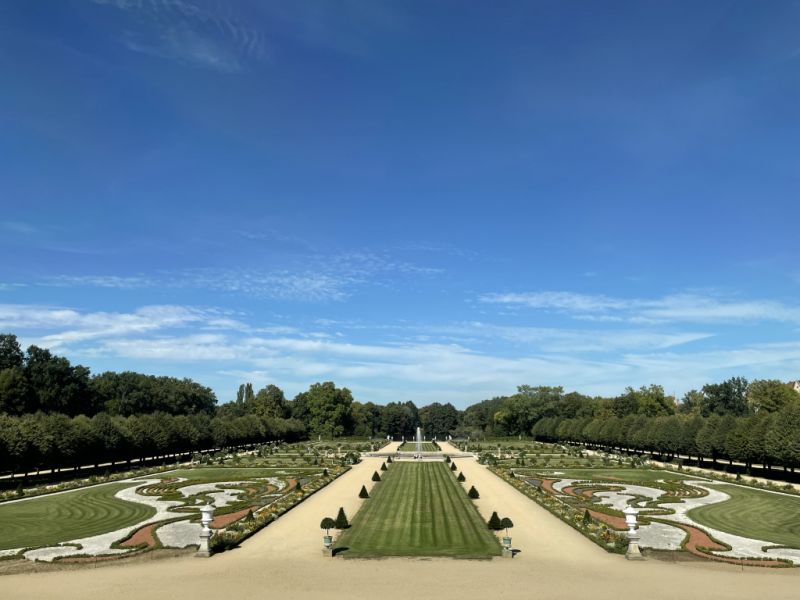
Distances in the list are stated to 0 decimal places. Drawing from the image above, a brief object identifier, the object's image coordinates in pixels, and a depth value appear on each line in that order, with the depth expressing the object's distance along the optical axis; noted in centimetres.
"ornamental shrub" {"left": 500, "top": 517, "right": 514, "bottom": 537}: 2752
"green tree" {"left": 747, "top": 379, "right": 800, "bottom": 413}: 10881
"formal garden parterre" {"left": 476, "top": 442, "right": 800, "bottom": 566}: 2789
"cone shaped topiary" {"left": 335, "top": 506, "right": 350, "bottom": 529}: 3103
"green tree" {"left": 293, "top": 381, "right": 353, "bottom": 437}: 14738
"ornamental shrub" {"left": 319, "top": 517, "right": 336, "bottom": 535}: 2702
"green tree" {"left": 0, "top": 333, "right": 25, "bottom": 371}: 9869
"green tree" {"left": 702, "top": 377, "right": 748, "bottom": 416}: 14409
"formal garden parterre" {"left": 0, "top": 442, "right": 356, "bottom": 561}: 2795
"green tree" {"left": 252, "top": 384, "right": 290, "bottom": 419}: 15400
